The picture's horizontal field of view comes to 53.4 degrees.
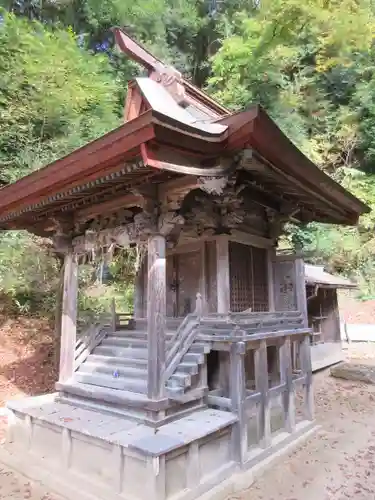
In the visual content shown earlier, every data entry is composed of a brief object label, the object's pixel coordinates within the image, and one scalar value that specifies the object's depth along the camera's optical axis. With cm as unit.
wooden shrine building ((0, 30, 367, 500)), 388
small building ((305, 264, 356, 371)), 1156
